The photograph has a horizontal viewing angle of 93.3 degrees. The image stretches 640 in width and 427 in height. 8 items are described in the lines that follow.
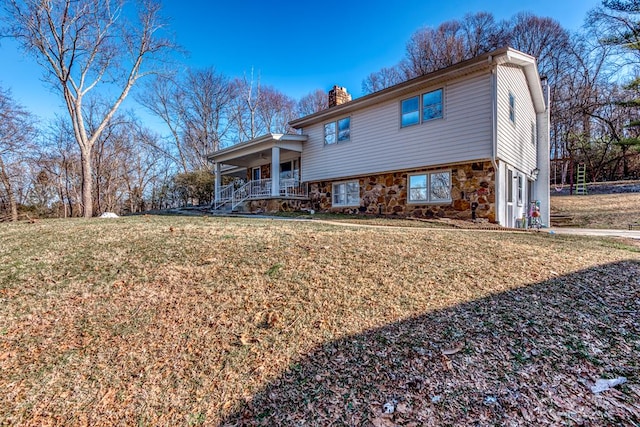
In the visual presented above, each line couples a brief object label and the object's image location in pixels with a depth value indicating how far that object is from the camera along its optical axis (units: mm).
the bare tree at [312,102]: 27609
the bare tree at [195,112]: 25094
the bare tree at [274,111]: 26672
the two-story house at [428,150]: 8703
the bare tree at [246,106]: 25875
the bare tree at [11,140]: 13305
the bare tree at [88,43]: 10633
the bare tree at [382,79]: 25328
